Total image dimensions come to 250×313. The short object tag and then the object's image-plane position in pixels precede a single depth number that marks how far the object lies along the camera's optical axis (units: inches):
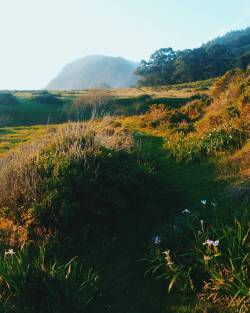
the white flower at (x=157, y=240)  276.4
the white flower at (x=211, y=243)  238.7
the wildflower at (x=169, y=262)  251.0
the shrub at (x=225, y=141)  555.5
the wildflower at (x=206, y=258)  241.5
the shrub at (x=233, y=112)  684.7
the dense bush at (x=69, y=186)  348.2
